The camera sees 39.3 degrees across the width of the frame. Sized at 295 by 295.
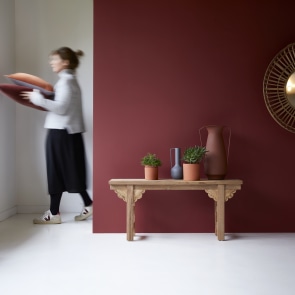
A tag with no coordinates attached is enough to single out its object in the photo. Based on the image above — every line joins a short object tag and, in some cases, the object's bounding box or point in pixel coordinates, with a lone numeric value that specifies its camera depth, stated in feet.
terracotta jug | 11.73
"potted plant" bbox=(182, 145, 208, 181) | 11.49
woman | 13.98
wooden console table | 11.35
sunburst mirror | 12.39
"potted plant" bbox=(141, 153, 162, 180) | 11.62
